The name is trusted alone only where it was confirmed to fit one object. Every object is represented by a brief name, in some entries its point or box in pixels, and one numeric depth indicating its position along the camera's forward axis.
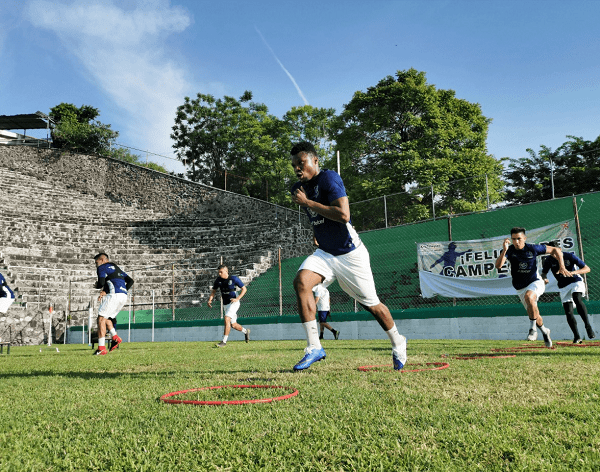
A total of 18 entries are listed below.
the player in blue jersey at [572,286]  8.86
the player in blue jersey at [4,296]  10.23
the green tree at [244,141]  36.81
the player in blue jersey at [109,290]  10.18
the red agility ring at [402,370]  4.54
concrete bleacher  20.70
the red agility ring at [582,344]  7.68
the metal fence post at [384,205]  18.78
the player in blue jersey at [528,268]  7.88
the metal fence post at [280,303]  15.57
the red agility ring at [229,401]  3.00
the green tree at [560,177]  25.77
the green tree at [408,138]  27.88
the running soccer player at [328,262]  4.73
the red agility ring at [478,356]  5.76
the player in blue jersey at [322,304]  12.59
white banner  12.16
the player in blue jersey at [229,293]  11.84
